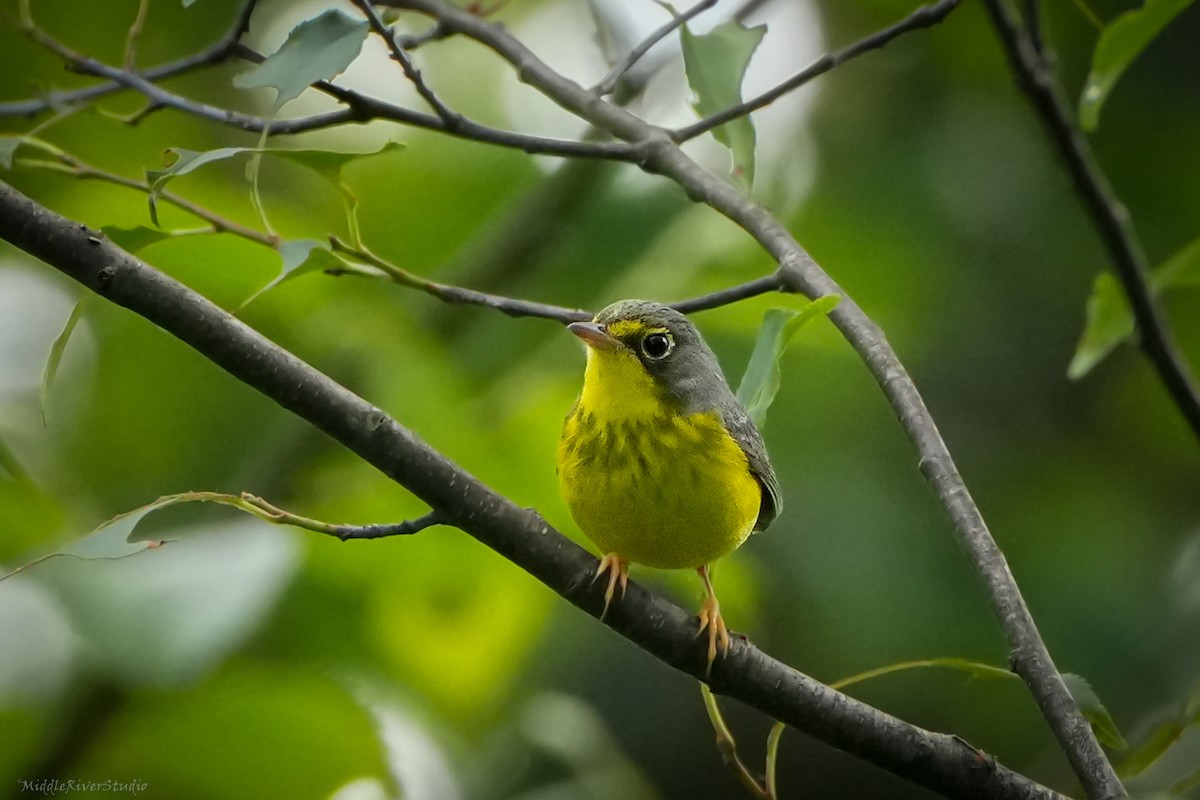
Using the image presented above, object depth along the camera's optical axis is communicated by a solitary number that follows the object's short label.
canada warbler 5.64
